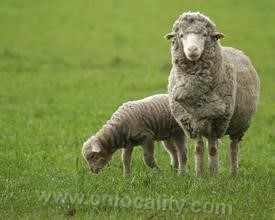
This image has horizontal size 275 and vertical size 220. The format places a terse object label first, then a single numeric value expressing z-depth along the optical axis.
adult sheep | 18.53
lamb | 21.53
